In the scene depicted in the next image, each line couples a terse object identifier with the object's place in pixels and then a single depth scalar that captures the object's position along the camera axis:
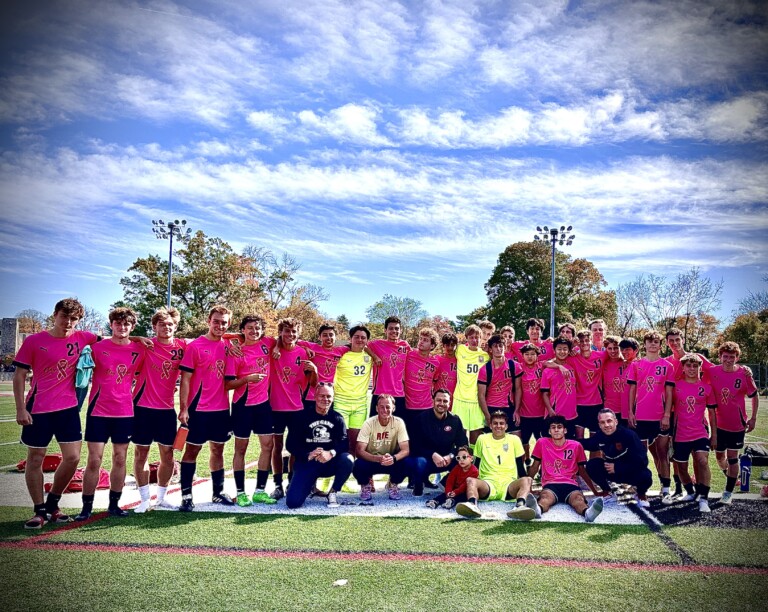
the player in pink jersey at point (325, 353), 7.32
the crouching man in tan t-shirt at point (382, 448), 6.92
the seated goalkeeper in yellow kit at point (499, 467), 6.72
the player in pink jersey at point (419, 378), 7.75
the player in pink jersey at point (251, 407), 6.70
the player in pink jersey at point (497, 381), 7.80
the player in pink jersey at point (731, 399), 7.20
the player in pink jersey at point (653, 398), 7.21
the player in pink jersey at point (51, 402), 5.65
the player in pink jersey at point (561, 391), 7.66
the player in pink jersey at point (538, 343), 8.59
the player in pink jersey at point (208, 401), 6.42
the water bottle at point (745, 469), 7.76
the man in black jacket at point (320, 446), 6.70
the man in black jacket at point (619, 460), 6.77
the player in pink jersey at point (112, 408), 5.91
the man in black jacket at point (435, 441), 7.09
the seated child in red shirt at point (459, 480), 6.67
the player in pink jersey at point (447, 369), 7.96
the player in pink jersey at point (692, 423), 6.95
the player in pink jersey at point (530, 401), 7.89
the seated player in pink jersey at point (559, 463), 6.66
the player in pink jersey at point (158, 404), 6.23
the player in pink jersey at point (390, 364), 7.72
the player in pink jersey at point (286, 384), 6.99
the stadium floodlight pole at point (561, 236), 29.07
